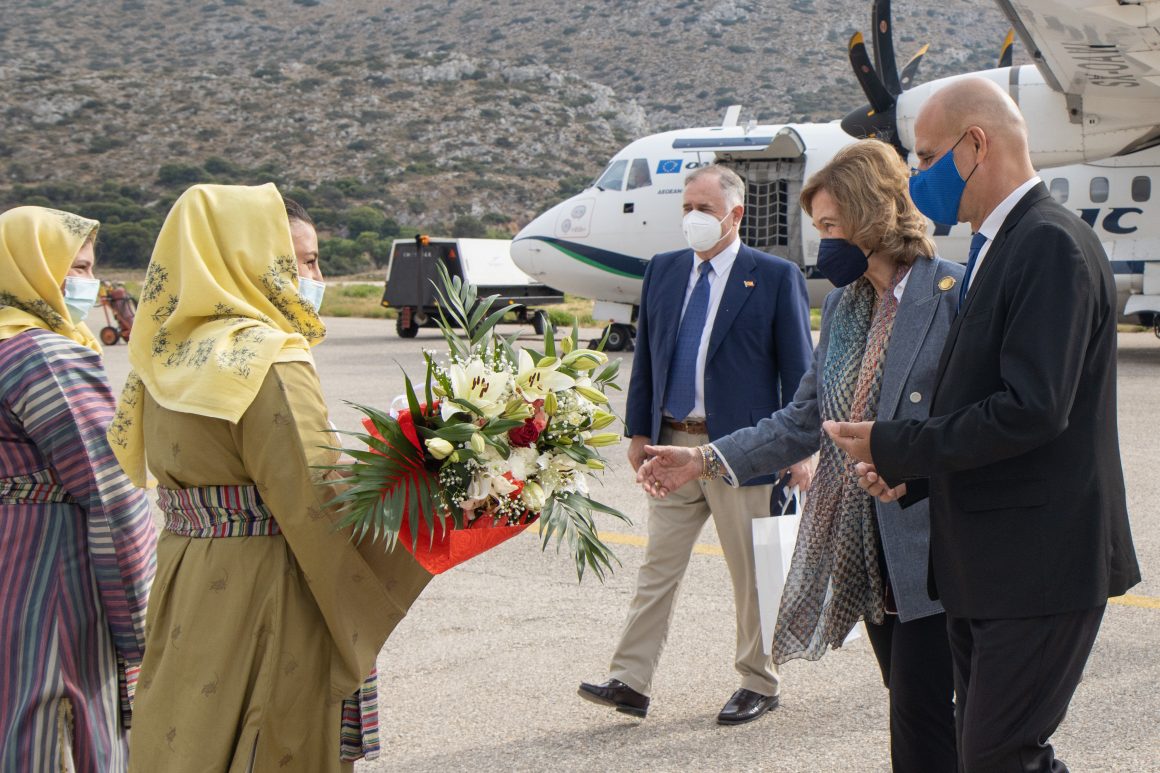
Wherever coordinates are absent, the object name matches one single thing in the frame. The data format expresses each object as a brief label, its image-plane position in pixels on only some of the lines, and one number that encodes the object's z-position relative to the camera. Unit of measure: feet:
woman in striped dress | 9.32
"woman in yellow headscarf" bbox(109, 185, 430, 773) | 7.81
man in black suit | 7.25
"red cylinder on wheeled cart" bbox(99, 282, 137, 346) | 69.41
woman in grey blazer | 9.71
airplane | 41.91
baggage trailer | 79.10
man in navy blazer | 13.70
